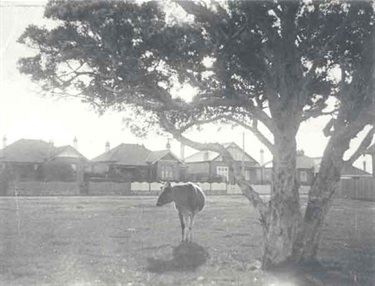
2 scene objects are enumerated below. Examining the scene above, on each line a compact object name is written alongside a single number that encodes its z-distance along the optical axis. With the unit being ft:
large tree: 37.04
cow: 57.88
